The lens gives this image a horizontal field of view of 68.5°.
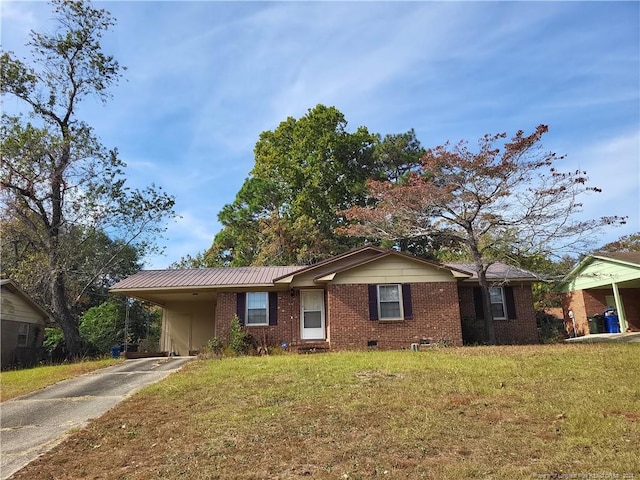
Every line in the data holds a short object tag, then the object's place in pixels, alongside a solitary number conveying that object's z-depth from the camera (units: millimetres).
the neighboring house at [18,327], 20172
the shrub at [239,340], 16188
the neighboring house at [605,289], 21734
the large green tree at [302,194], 29922
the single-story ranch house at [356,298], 16000
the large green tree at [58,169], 20500
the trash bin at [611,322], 23047
